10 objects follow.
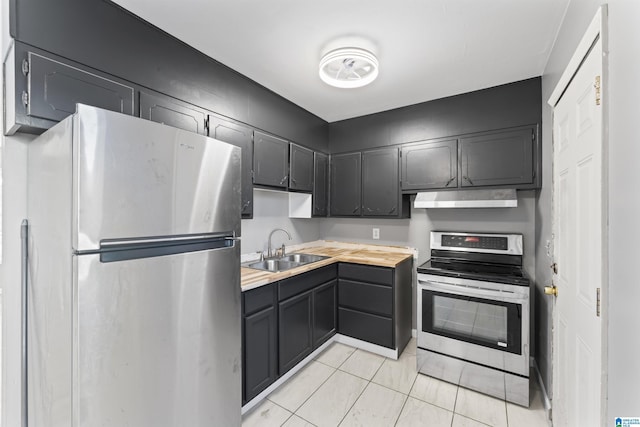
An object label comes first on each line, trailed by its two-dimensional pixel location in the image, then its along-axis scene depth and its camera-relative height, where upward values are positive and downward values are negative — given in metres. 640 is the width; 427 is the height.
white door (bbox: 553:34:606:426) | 1.02 -0.15
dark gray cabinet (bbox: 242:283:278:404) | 1.85 -0.93
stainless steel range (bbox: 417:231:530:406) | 1.99 -0.87
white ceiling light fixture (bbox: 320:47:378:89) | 1.79 +1.06
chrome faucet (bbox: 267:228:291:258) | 2.85 -0.35
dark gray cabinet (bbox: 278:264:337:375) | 2.18 -0.91
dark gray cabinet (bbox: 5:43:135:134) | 1.20 +0.62
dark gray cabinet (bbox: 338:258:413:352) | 2.57 -0.91
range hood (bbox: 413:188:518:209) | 2.31 +0.13
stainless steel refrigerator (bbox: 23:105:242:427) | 0.97 -0.26
